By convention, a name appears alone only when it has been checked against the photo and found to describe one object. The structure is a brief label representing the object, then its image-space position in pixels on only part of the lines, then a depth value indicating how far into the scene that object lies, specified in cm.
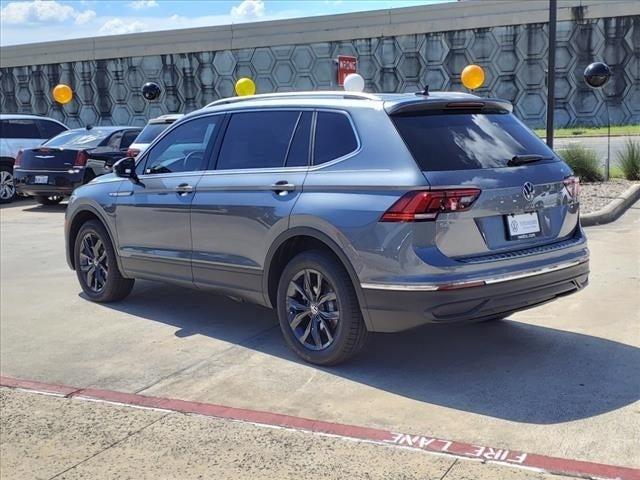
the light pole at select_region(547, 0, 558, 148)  1146
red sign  1399
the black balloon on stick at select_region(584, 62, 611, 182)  1322
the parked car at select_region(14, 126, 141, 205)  1366
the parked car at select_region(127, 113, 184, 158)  1258
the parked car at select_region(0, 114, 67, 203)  1568
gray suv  425
